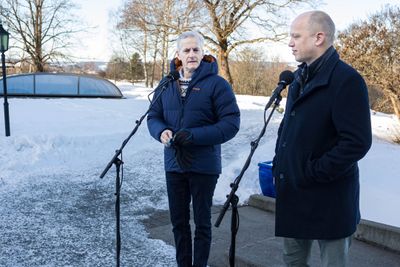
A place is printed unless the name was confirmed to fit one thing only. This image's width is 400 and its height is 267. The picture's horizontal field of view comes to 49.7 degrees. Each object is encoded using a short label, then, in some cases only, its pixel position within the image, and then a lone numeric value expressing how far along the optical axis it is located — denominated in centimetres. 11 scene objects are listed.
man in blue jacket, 297
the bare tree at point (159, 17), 1973
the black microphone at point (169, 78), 310
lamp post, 941
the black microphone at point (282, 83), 244
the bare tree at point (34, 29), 2584
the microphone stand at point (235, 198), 232
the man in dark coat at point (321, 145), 205
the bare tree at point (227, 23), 1906
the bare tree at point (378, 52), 857
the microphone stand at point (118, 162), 312
